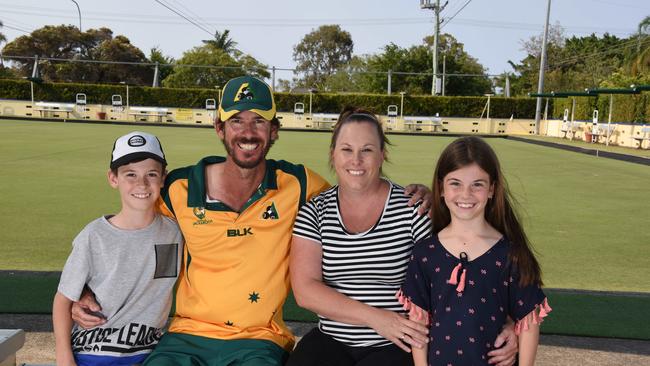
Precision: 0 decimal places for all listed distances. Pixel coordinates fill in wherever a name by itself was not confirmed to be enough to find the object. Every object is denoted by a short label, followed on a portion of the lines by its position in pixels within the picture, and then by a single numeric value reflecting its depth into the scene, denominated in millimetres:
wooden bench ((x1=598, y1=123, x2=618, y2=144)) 26852
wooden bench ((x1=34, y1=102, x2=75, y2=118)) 36375
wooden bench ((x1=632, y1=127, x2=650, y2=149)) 23834
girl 2395
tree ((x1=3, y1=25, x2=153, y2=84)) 58531
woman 2568
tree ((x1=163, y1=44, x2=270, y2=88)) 55219
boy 2586
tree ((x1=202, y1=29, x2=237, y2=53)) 66562
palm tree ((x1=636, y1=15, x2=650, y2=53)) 44281
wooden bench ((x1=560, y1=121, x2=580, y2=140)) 31109
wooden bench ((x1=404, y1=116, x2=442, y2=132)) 36031
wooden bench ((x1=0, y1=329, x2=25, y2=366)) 2332
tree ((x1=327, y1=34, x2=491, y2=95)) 51156
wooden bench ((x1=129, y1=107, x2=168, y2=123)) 36344
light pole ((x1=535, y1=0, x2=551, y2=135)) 34969
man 2688
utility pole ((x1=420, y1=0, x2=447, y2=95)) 45406
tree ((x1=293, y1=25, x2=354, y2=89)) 87144
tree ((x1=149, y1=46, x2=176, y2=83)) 61553
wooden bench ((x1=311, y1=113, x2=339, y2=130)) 35969
